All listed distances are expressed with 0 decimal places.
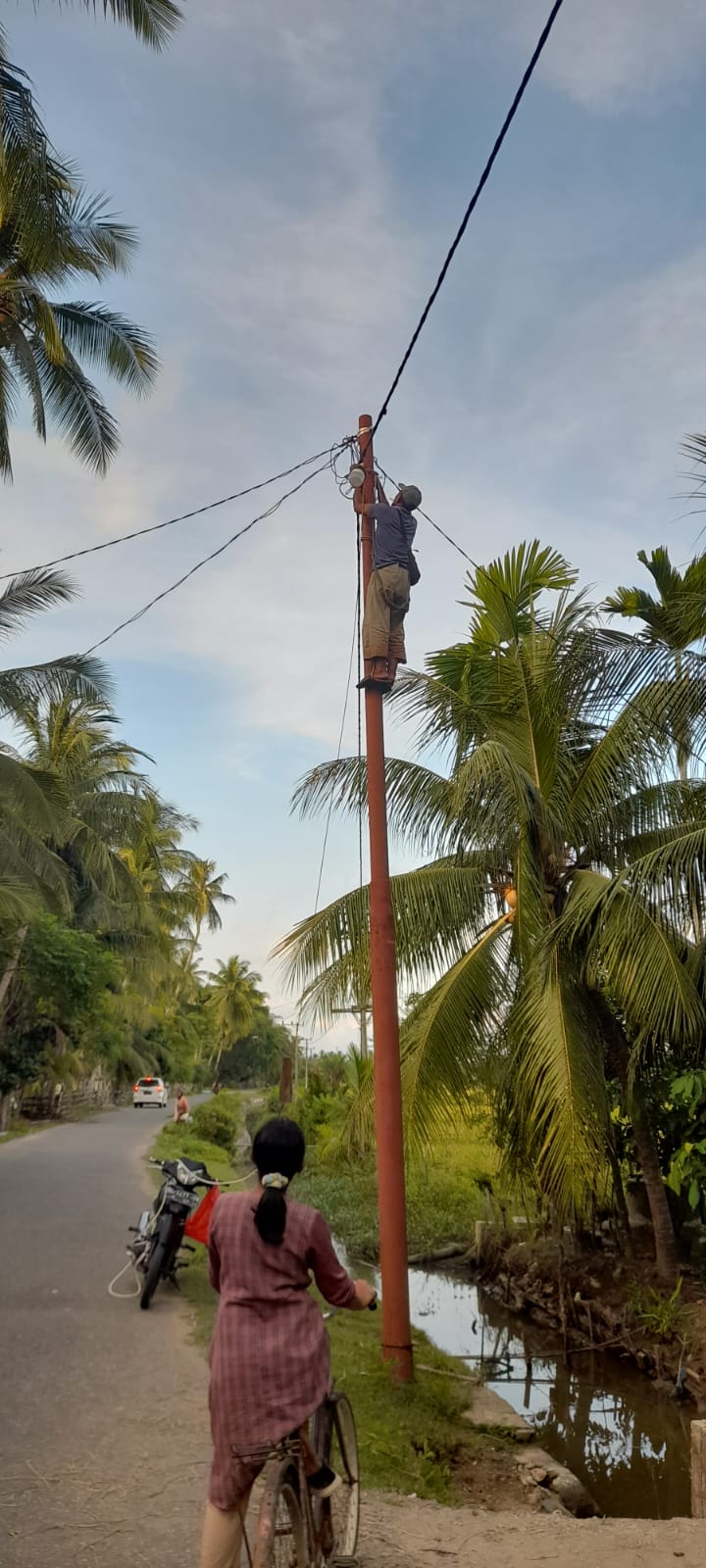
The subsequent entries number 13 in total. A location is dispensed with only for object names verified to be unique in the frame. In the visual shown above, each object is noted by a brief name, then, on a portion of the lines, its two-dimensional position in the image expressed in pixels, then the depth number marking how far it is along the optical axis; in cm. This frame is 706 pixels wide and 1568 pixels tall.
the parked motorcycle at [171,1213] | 748
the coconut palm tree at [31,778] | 1427
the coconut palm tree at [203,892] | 4731
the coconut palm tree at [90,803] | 2475
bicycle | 262
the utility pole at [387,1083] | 615
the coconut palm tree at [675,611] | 777
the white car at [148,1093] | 4391
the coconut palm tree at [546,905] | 818
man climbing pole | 712
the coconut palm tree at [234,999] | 6003
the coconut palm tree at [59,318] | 1020
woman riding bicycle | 264
